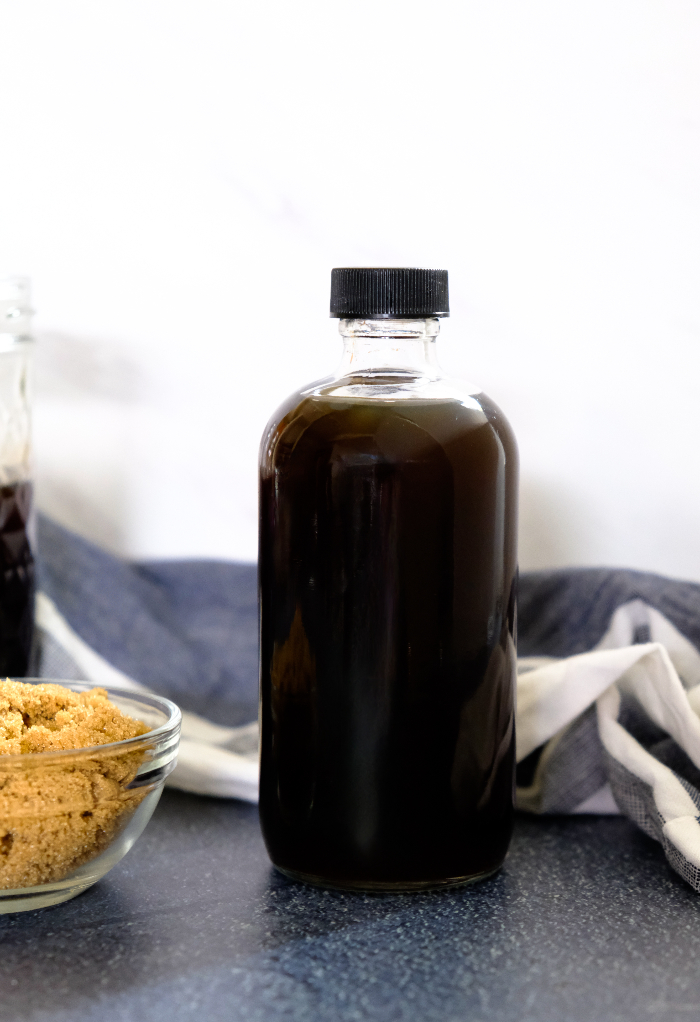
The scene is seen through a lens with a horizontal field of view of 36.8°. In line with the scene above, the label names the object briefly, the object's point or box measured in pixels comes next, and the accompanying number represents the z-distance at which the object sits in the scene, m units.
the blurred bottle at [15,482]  0.82
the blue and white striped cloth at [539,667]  0.72
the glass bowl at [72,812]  0.56
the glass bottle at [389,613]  0.59
